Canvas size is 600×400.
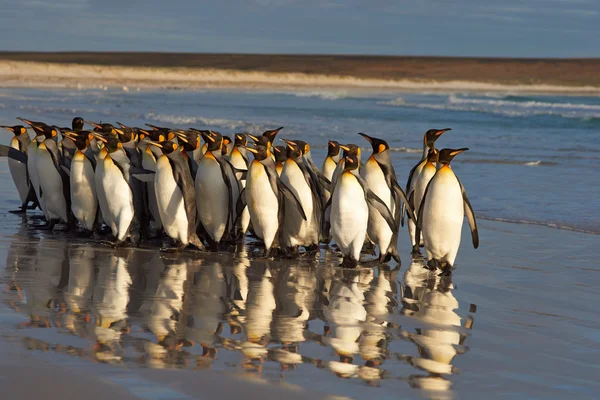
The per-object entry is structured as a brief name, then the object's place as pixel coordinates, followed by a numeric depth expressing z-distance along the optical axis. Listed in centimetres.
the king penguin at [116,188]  1374
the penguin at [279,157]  1424
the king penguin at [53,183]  1514
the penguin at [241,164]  1490
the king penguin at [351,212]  1283
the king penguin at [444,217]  1294
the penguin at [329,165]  1566
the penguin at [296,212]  1395
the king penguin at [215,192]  1395
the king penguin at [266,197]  1342
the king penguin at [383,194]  1352
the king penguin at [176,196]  1365
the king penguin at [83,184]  1449
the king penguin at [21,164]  1652
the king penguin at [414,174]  1497
